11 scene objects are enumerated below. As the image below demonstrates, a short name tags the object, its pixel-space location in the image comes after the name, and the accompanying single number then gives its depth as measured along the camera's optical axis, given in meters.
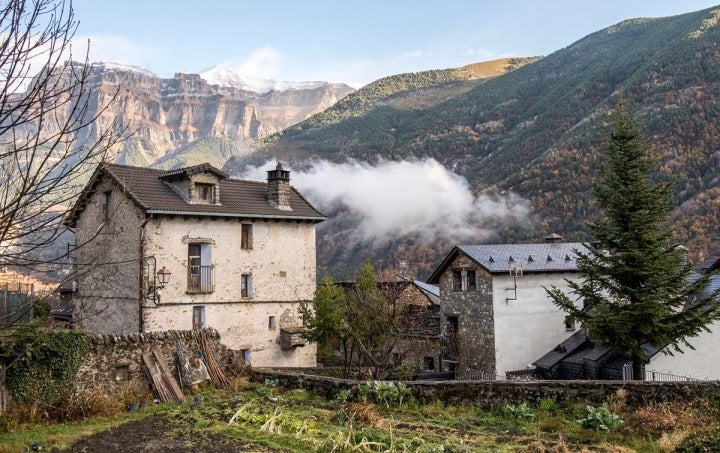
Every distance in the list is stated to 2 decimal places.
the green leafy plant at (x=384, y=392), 14.40
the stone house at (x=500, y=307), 29.14
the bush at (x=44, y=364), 12.68
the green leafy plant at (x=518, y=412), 12.95
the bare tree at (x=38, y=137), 5.08
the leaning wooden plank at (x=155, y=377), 15.02
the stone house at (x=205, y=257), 23.27
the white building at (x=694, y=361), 22.59
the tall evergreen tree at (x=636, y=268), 19.72
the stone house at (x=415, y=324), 32.09
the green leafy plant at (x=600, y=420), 11.73
